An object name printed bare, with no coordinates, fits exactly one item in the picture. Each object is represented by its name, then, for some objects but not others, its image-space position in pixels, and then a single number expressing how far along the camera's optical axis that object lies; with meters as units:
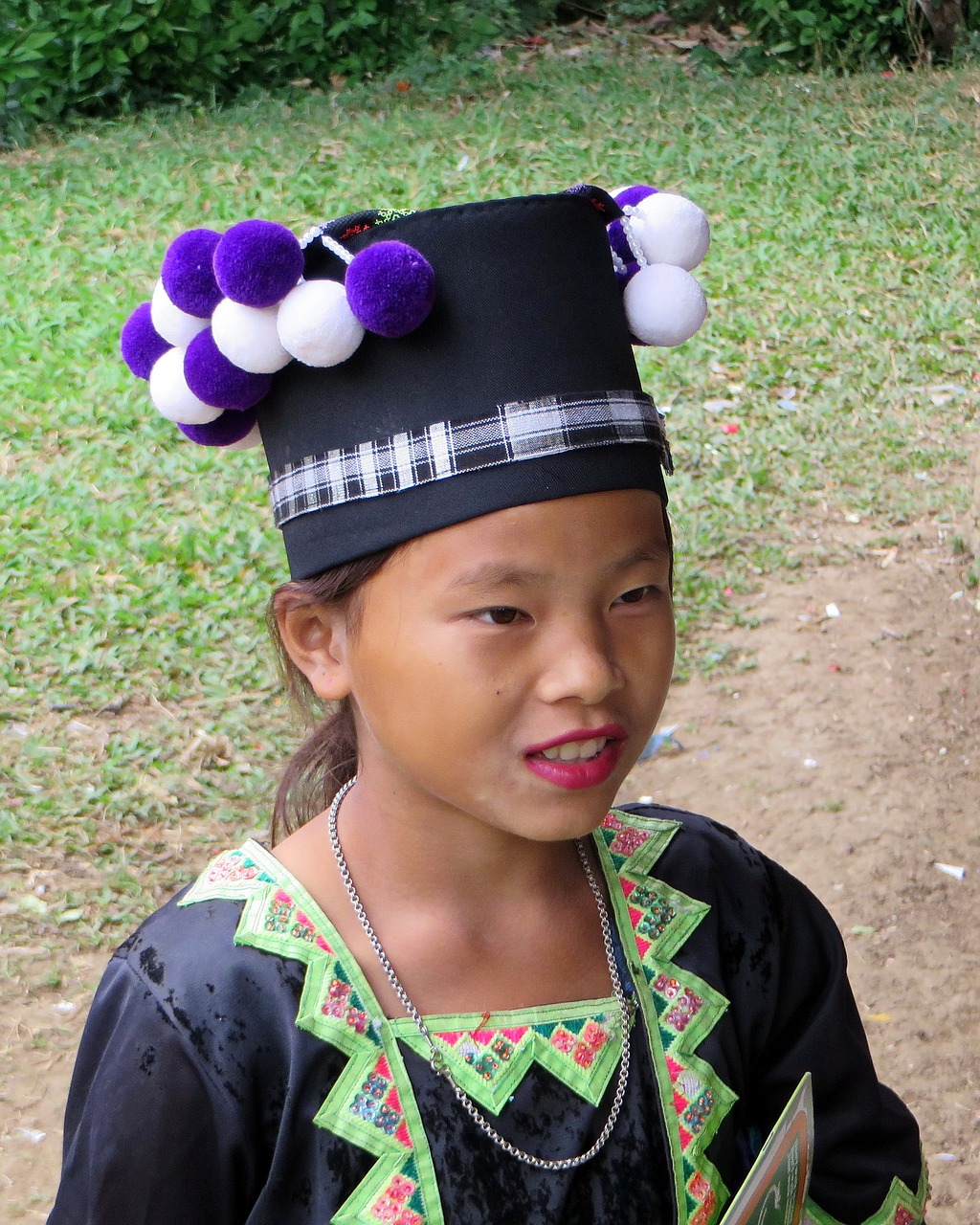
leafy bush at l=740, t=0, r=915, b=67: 9.66
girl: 1.47
